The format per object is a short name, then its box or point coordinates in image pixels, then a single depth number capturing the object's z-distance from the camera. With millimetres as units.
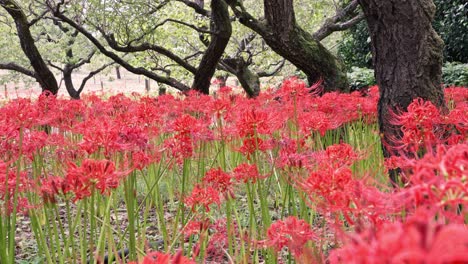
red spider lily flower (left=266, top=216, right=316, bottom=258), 1417
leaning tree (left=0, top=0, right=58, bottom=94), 8953
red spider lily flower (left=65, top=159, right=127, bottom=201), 1354
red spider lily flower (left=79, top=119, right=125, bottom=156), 1795
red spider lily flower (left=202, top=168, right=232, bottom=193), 2131
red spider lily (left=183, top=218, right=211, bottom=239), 2066
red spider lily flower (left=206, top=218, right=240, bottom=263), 2410
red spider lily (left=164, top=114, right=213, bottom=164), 2268
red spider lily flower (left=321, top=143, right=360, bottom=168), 1829
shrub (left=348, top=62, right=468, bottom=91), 8102
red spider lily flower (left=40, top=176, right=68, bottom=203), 1411
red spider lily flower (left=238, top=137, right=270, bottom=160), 2175
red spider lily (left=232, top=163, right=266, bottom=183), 2130
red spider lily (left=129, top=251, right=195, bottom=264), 660
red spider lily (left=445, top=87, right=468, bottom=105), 4664
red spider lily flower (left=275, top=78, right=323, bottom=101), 2734
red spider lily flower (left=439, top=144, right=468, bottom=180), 668
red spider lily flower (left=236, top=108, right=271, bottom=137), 2010
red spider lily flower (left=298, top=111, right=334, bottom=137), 2732
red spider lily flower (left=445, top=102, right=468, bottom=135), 2057
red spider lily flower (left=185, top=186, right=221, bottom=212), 2053
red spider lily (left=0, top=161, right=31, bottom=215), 1883
